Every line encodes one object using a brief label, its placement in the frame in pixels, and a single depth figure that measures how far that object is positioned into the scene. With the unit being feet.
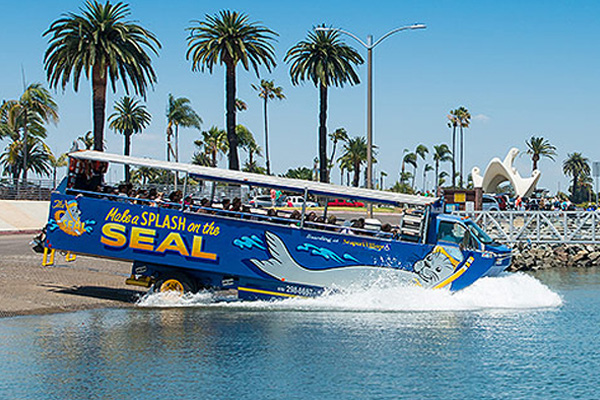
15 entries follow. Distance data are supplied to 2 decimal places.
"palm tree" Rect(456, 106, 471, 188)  425.28
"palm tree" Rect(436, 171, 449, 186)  580.71
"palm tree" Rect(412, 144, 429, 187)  540.93
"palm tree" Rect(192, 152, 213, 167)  387.47
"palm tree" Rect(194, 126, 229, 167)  381.81
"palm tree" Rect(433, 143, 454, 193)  518.78
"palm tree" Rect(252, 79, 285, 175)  362.94
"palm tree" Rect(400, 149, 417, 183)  549.54
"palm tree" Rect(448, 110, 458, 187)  414.92
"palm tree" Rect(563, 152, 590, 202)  559.38
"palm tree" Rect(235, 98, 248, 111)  391.90
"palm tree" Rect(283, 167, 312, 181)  427.82
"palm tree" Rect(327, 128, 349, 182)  426.92
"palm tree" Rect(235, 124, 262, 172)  378.59
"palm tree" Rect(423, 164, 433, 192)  570.87
